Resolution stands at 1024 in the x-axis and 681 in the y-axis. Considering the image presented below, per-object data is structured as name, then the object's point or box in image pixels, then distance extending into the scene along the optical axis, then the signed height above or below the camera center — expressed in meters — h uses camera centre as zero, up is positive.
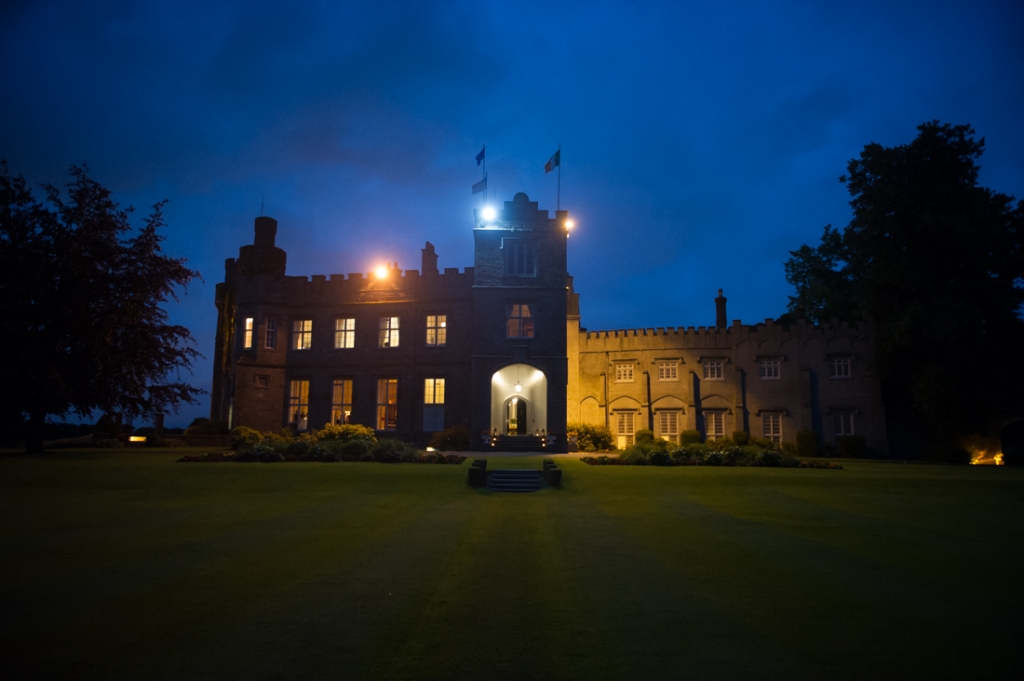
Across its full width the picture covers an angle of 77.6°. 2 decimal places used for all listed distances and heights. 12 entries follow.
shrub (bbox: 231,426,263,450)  30.07 -0.31
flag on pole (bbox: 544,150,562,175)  33.16 +14.07
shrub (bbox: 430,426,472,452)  31.56 -0.44
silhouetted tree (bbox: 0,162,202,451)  23.44 +4.48
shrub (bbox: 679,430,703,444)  39.46 -0.21
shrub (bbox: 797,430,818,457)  37.81 -0.52
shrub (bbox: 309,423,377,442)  27.81 -0.08
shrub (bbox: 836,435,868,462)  36.62 -0.66
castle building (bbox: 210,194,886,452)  33.72 +4.20
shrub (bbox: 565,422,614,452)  35.03 -0.26
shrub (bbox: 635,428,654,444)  38.95 -0.14
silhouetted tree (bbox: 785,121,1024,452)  32.28 +8.37
